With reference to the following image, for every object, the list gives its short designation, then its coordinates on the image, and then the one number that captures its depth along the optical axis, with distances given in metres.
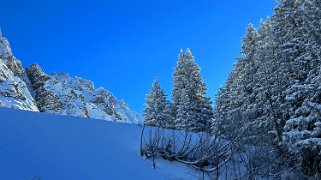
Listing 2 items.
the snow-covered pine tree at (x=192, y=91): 31.69
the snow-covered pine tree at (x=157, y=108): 33.25
